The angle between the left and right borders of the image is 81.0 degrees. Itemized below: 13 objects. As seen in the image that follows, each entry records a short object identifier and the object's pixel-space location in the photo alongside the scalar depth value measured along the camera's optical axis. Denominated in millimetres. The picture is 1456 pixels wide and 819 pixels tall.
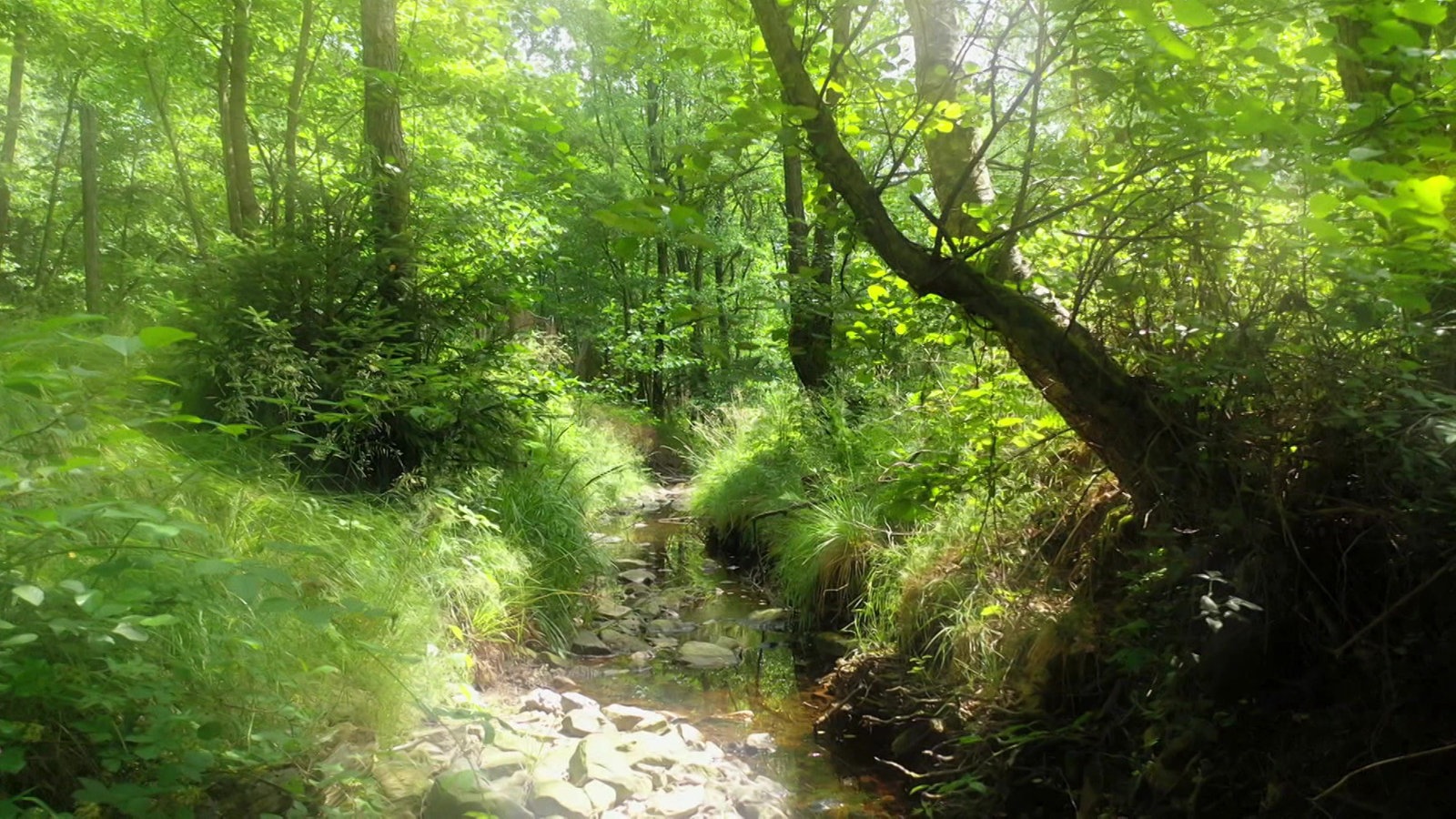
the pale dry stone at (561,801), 3305
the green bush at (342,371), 4754
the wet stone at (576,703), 4531
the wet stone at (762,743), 4473
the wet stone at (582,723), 4180
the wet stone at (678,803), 3621
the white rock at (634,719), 4430
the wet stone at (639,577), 7577
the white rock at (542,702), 4469
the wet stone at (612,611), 6316
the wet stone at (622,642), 5875
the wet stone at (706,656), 5645
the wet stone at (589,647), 5666
